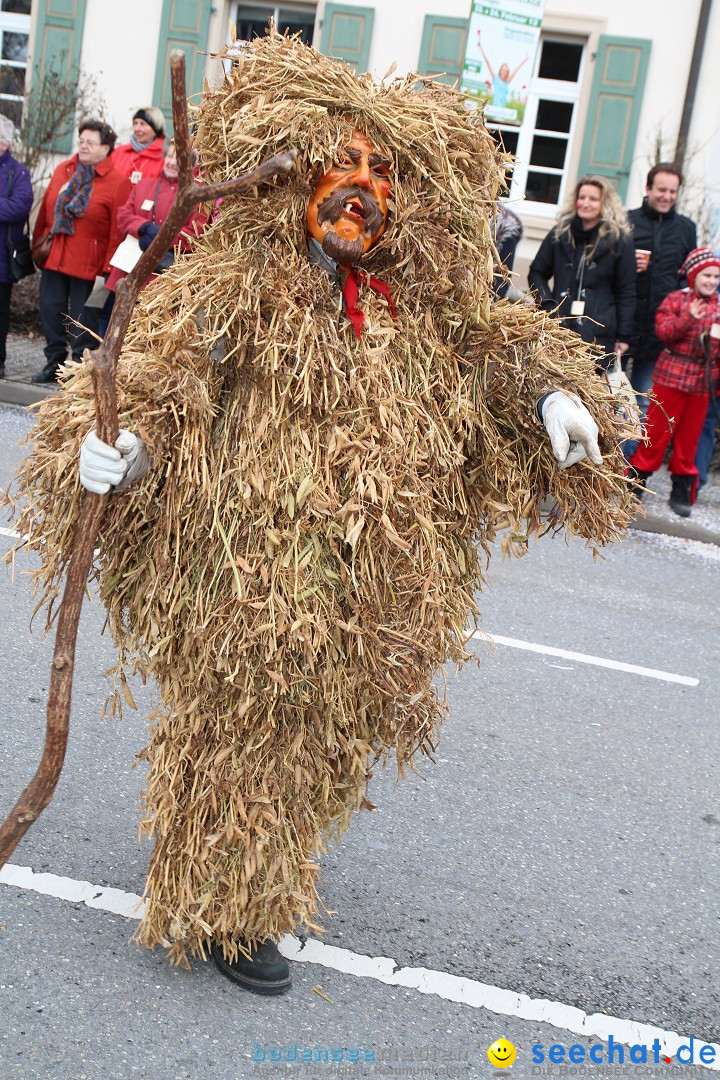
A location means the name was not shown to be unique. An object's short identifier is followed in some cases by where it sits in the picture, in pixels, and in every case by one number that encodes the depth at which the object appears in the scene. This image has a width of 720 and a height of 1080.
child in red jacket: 7.39
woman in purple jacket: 8.43
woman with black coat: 7.11
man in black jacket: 7.80
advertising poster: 7.76
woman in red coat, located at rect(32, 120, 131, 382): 8.28
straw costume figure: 2.42
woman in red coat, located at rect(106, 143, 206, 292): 7.75
